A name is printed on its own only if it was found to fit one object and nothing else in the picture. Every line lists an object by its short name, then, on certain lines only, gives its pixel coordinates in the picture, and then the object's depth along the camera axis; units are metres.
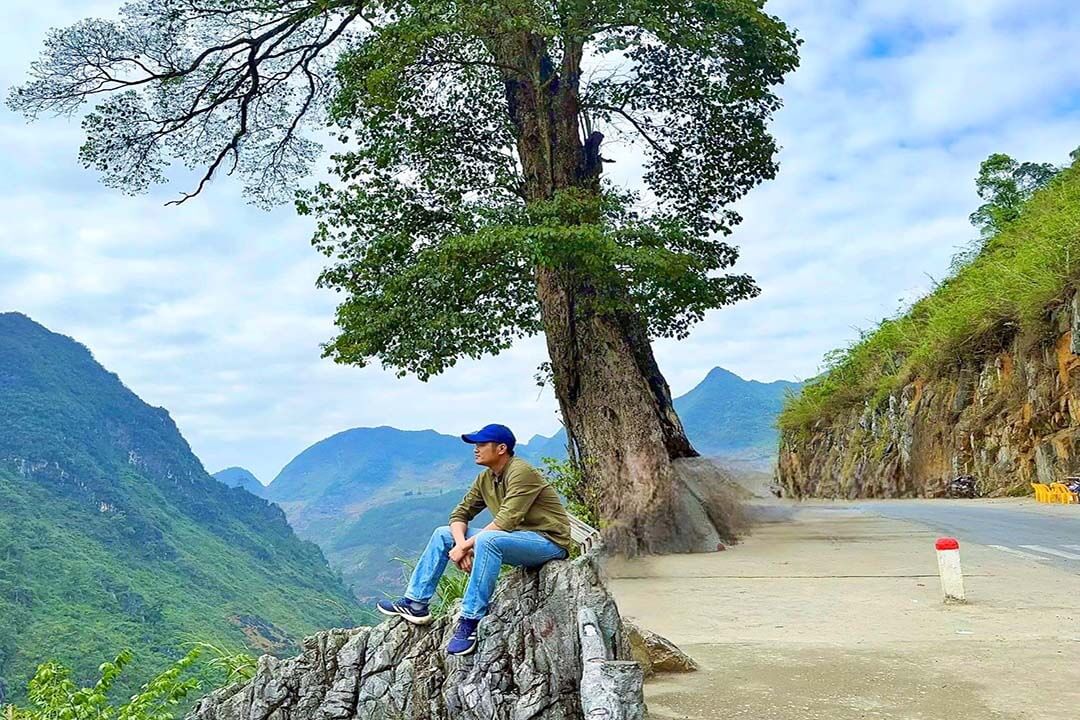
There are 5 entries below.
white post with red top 7.79
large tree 11.77
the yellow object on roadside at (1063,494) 16.65
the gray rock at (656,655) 6.00
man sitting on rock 5.22
